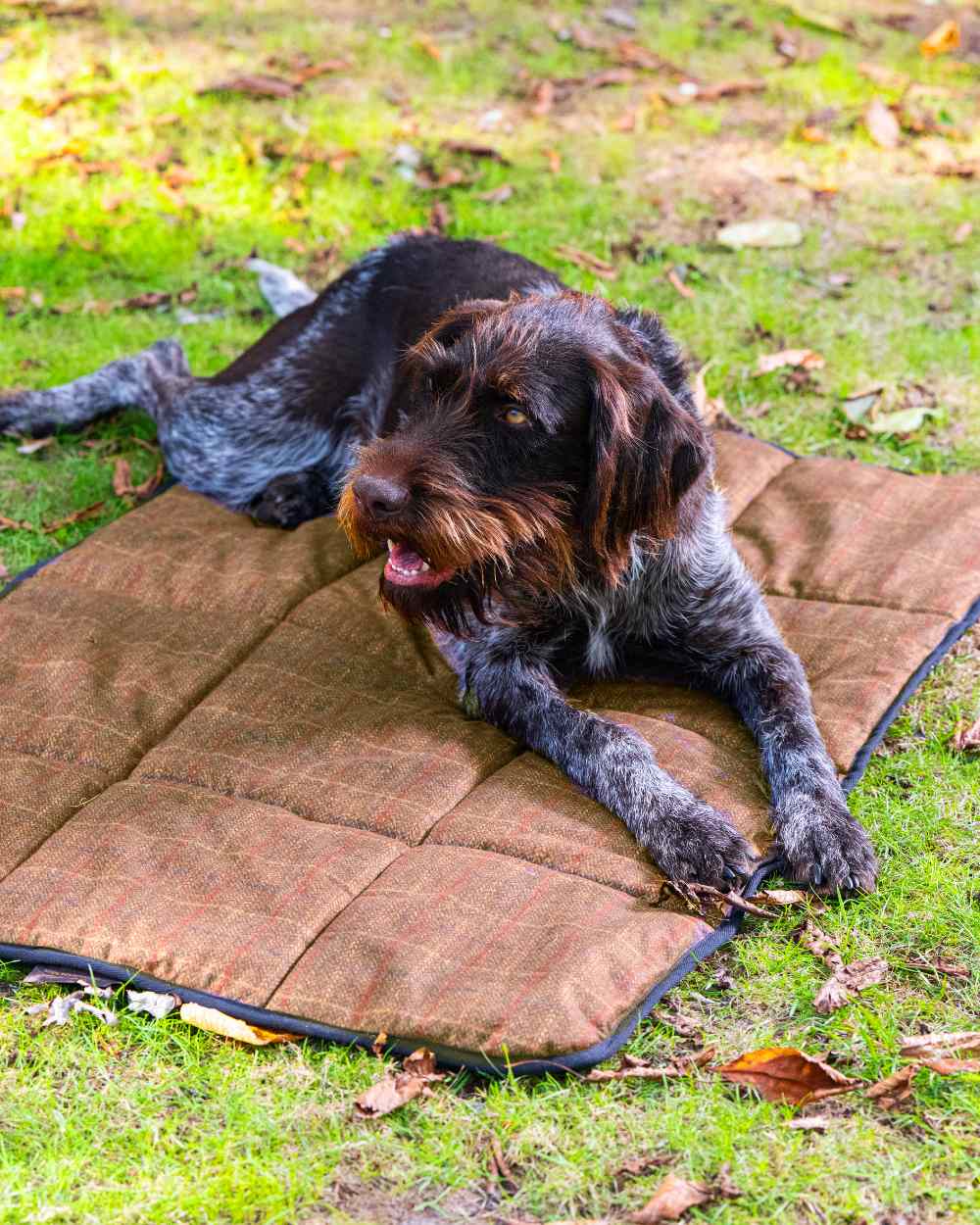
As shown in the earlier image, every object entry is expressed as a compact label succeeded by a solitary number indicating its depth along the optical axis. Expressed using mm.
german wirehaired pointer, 3309
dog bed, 2930
